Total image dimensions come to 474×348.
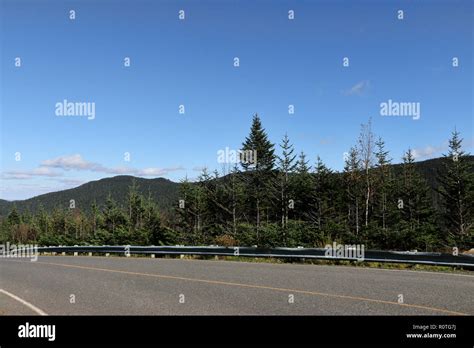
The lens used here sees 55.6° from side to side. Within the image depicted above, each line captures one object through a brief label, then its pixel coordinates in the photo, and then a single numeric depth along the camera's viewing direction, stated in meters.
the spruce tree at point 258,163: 47.94
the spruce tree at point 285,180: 40.72
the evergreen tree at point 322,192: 44.42
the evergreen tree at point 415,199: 46.88
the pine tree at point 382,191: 43.96
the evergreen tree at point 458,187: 43.04
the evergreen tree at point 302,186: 45.94
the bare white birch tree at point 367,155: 38.06
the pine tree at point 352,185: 44.31
